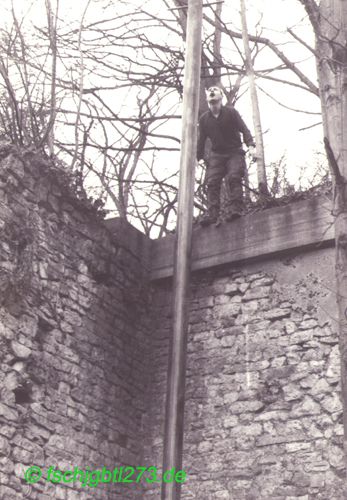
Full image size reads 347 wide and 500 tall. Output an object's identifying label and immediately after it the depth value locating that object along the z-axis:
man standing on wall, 7.83
